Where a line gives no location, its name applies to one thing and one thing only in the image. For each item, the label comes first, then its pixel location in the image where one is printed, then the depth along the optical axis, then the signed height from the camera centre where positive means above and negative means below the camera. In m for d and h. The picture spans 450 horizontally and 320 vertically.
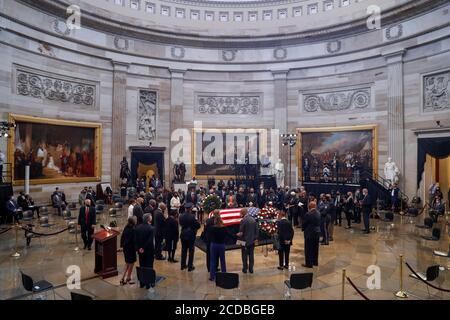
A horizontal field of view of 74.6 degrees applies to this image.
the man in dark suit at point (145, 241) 7.33 -1.91
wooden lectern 7.92 -2.44
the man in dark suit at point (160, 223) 9.09 -1.81
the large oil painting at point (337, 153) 21.05 +0.93
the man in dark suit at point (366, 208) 12.63 -1.82
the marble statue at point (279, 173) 22.92 -0.60
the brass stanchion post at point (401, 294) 6.74 -2.93
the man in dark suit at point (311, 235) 8.70 -2.04
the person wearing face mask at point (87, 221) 10.01 -1.95
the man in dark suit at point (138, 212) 9.85 -1.64
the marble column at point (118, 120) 22.55 +3.39
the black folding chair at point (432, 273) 6.61 -2.39
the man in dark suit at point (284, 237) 8.30 -2.01
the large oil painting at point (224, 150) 24.64 +1.27
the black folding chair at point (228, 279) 6.00 -2.34
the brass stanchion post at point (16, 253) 9.49 -2.95
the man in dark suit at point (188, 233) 8.34 -1.95
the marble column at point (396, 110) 19.70 +3.80
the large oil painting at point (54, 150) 17.73 +0.92
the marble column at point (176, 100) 24.61 +5.39
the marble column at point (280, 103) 24.56 +5.21
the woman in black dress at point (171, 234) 8.92 -2.13
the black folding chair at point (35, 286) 5.87 -2.64
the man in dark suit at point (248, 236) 8.19 -1.96
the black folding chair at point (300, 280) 5.99 -2.35
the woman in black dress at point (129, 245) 7.32 -2.00
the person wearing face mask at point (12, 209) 13.54 -2.11
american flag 10.91 -1.94
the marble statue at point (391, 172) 18.92 -0.37
